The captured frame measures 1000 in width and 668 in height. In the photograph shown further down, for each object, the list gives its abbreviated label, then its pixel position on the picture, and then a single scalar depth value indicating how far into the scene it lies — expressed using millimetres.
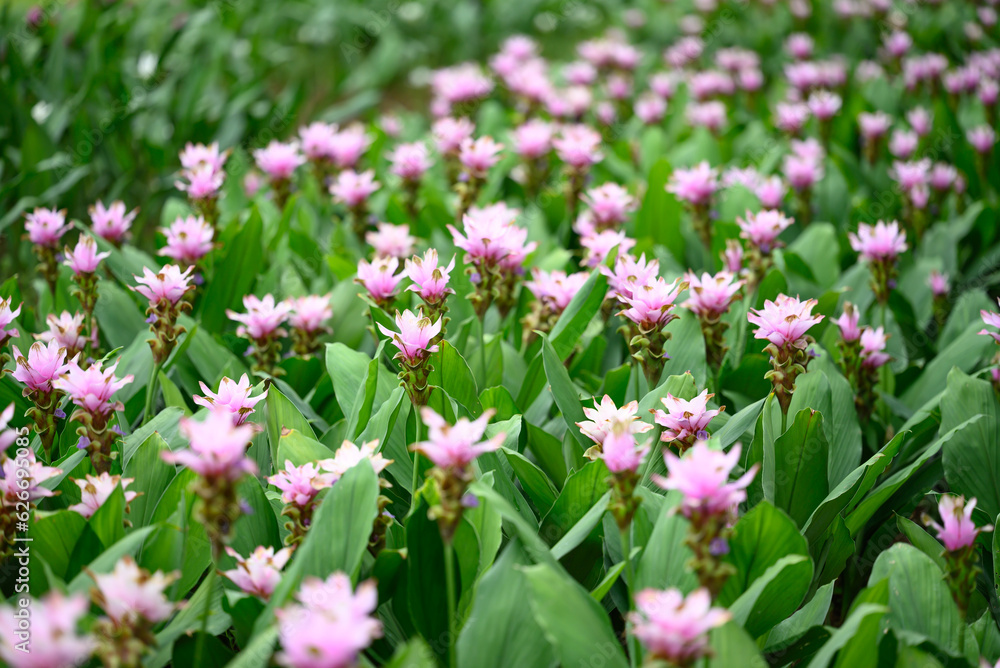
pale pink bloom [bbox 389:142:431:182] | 3025
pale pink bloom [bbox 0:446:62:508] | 1480
